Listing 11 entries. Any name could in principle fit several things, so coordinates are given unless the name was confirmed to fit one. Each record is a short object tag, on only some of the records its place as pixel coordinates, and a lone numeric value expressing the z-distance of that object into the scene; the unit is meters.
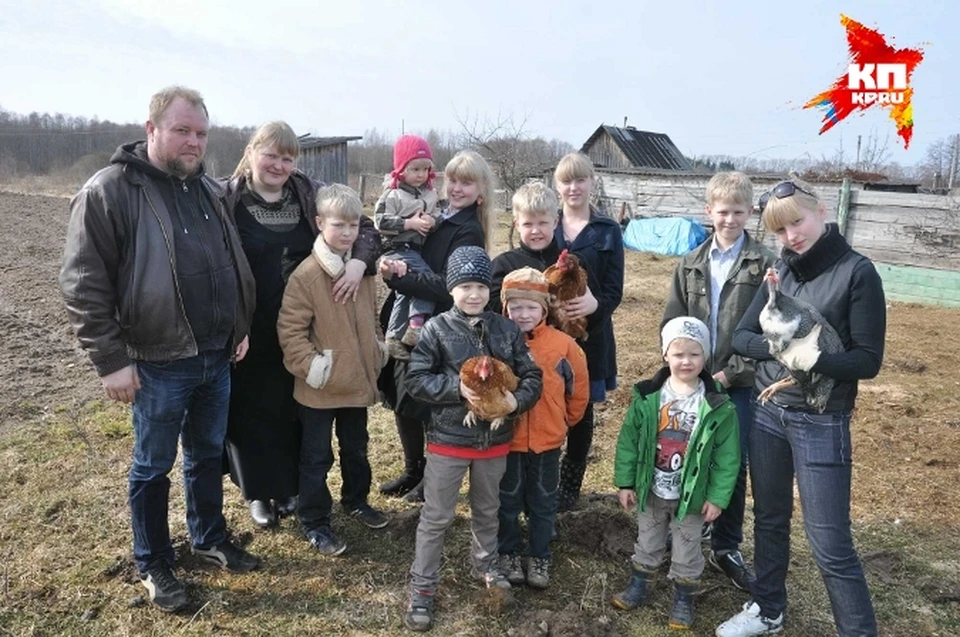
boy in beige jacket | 3.21
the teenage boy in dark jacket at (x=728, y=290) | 3.11
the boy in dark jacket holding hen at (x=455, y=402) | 2.87
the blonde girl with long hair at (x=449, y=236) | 3.39
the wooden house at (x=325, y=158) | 15.75
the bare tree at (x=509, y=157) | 16.78
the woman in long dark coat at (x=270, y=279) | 3.25
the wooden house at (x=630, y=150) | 28.92
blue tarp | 16.84
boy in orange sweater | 3.05
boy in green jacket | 2.88
